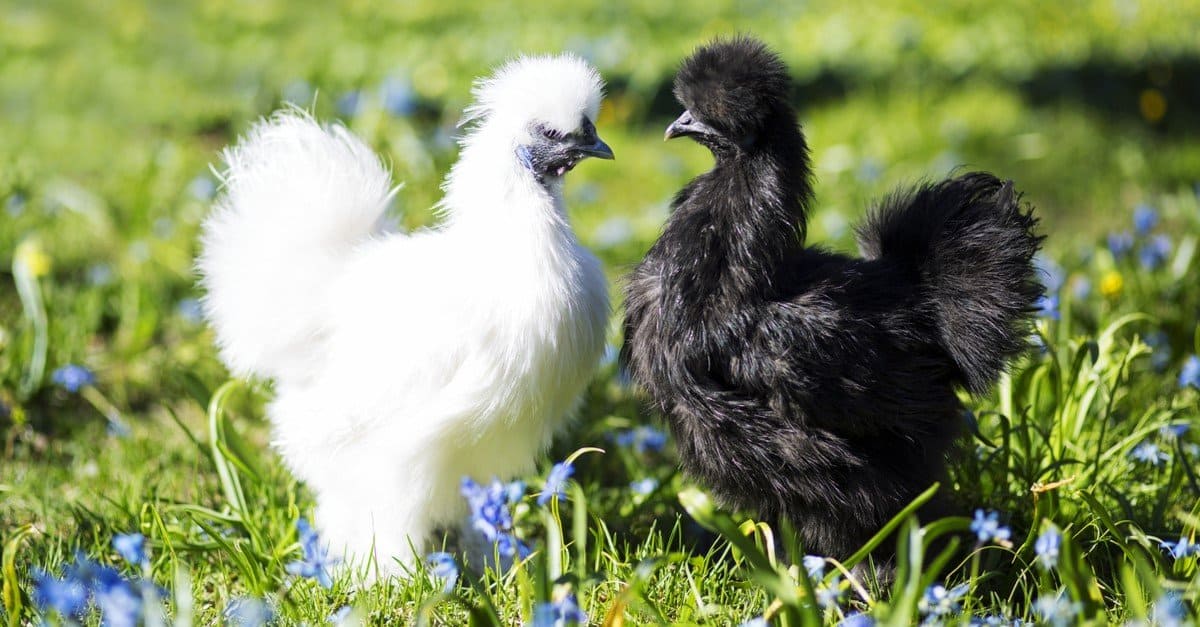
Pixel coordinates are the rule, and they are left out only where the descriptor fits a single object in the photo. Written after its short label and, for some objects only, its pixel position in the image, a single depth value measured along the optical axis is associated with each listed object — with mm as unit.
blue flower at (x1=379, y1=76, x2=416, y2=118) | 5102
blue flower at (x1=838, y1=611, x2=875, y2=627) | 2326
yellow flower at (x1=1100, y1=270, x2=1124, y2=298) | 4008
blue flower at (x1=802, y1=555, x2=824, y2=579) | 2541
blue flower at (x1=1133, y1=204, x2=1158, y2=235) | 4215
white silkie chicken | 2686
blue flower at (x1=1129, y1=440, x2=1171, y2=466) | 3130
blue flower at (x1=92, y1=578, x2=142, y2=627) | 2002
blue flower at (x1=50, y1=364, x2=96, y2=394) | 3613
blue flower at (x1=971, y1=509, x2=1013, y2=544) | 2400
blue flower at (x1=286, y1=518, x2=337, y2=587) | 2513
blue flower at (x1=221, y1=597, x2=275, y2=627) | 2201
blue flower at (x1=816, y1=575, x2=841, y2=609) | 2371
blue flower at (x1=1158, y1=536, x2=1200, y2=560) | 2562
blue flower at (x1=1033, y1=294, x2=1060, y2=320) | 3514
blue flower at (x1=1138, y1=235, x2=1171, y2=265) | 4250
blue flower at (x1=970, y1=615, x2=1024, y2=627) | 2414
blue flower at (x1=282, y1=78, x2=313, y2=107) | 5773
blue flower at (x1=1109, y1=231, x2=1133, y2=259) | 4276
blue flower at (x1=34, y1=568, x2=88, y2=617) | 1991
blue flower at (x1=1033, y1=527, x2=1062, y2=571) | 2354
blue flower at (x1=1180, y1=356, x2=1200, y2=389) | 3242
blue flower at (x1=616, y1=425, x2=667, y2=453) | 3561
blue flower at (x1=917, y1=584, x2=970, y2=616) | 2375
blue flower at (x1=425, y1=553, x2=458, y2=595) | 2514
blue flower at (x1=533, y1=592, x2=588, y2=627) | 2164
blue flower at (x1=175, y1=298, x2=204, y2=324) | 4418
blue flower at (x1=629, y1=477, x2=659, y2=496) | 3188
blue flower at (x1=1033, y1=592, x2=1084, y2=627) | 2113
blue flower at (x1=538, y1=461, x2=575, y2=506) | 2457
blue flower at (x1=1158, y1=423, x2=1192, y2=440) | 3135
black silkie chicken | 2531
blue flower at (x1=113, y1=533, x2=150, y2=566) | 2398
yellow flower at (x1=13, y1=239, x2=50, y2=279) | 4074
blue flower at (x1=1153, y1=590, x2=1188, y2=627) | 1999
